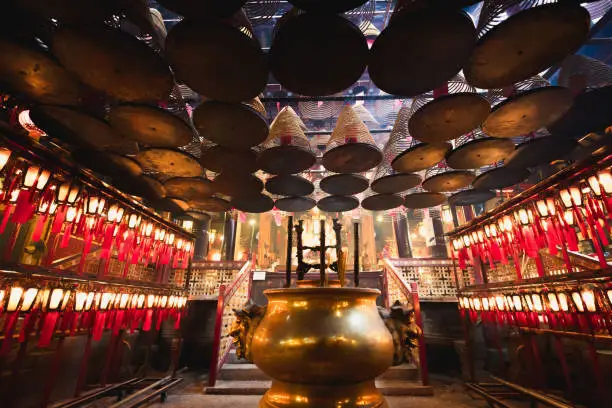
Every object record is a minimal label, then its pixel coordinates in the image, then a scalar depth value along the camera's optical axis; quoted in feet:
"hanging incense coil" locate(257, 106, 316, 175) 13.78
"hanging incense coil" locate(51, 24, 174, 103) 7.52
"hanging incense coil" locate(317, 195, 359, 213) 19.88
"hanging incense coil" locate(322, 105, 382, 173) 13.67
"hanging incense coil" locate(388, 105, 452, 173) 13.34
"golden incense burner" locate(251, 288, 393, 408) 3.59
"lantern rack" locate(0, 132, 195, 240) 10.30
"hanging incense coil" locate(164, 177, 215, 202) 15.74
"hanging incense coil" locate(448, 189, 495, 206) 18.14
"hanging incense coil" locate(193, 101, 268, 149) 10.29
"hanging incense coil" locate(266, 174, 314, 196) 16.56
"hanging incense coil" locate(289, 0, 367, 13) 6.40
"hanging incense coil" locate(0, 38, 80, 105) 8.19
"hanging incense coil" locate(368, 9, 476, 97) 6.91
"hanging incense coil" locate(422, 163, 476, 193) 15.99
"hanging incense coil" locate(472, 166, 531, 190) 15.25
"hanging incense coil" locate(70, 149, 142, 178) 13.33
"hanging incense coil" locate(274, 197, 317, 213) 19.98
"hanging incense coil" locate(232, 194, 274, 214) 19.04
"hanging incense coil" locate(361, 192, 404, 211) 19.10
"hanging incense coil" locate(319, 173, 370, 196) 16.58
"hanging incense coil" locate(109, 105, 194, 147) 10.15
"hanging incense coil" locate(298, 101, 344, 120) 18.41
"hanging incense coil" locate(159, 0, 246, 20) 6.47
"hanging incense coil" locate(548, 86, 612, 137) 11.53
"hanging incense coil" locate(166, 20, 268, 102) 7.20
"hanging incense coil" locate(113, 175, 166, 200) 16.05
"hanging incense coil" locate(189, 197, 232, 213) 19.10
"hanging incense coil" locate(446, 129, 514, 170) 12.70
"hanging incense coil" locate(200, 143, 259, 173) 13.12
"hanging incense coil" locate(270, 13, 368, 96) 6.95
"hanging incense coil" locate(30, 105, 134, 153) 10.59
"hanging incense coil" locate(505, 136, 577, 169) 12.69
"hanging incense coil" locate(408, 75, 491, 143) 9.77
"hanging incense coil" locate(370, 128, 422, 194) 15.98
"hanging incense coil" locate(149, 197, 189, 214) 19.54
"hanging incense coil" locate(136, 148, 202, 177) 13.09
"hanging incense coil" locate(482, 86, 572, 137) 9.96
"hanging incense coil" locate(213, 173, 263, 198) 15.40
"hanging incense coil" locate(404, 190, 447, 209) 18.97
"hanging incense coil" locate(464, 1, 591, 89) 7.02
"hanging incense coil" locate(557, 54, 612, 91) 11.97
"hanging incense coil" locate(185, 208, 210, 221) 23.10
